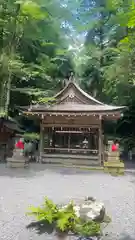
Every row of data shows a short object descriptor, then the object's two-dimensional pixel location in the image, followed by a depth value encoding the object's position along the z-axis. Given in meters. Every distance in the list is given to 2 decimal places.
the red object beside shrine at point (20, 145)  9.20
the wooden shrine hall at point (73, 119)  9.46
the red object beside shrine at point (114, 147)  8.88
